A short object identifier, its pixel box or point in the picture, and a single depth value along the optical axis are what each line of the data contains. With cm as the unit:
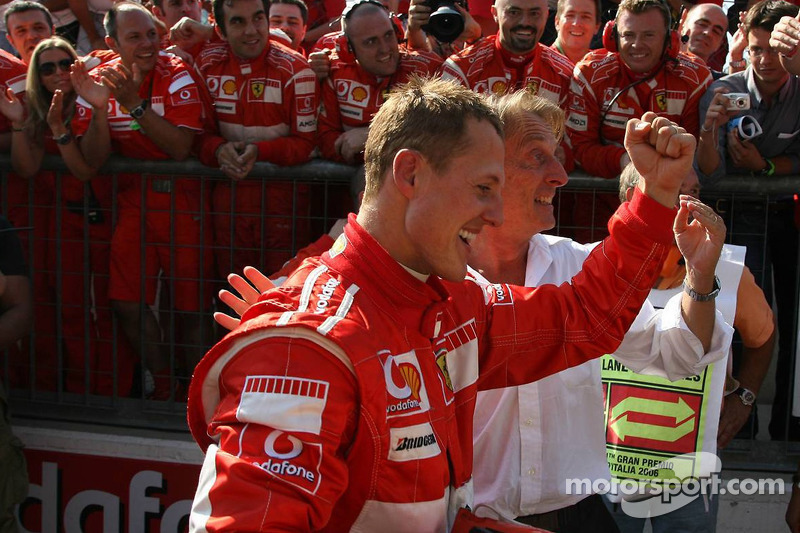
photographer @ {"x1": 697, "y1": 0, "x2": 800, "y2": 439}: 461
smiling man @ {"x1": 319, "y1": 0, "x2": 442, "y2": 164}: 534
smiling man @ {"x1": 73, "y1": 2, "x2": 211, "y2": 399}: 499
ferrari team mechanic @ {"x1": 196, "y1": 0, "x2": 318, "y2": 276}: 489
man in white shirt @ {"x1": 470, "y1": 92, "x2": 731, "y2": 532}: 285
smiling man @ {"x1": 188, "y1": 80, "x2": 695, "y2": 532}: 176
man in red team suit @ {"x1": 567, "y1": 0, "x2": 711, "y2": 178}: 510
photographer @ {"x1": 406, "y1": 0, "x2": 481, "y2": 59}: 583
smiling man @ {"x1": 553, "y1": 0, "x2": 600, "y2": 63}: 627
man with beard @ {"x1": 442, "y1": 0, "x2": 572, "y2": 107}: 534
